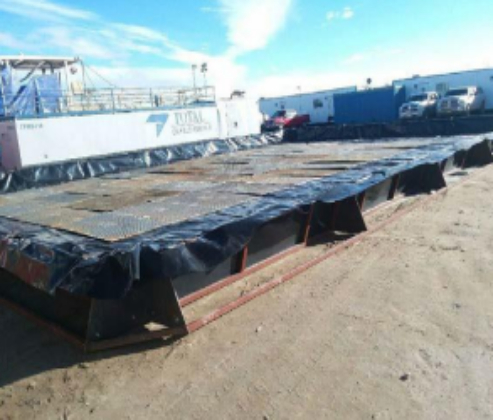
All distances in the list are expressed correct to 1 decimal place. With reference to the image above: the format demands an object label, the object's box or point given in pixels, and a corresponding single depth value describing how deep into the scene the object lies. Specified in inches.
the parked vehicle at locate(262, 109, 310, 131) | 1278.3
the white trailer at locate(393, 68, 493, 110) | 1169.6
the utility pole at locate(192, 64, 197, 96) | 777.4
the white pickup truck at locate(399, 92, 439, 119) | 1065.5
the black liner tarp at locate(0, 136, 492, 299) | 133.0
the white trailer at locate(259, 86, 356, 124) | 1467.8
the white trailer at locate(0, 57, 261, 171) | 481.1
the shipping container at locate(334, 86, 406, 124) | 1198.9
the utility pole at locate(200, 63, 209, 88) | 833.5
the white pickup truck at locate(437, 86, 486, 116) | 1031.6
